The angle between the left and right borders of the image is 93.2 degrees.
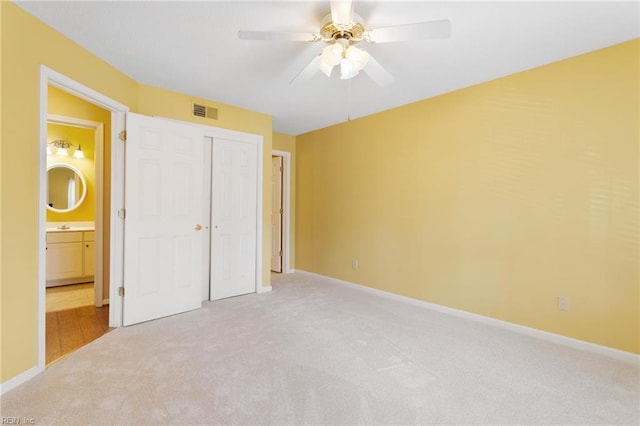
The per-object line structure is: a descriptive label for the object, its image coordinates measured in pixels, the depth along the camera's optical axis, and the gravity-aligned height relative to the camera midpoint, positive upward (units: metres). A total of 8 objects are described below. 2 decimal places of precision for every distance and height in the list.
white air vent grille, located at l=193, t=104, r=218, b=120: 3.66 +1.24
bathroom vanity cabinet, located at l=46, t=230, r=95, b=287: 4.38 -0.69
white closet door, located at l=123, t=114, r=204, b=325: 3.02 -0.07
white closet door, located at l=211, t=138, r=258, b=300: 3.89 -0.08
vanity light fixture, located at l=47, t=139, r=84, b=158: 4.61 +0.97
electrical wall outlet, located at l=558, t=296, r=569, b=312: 2.64 -0.77
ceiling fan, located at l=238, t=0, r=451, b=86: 1.76 +1.11
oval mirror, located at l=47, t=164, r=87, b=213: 4.68 +0.36
